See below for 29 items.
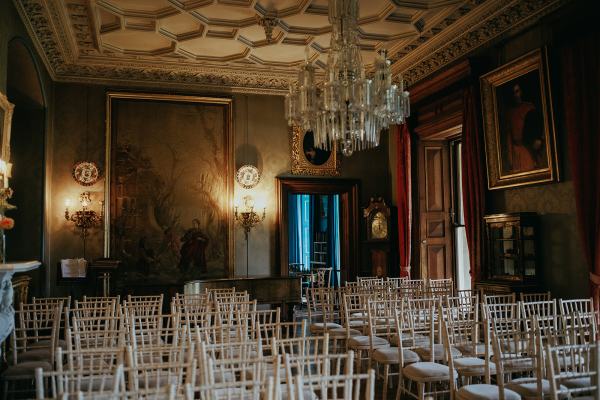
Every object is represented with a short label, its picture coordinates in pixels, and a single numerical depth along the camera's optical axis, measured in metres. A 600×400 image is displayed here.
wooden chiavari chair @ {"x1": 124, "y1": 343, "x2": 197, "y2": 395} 2.77
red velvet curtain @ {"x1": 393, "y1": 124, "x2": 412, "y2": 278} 10.30
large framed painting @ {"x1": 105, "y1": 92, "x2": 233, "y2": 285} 10.33
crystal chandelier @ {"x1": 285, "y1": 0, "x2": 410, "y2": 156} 5.85
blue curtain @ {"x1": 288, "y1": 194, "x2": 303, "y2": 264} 17.34
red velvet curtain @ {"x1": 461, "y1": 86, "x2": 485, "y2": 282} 8.27
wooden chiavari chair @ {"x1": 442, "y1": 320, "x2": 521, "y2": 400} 3.78
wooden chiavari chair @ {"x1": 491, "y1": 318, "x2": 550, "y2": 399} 3.47
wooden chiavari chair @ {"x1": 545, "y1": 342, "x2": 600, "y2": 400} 2.95
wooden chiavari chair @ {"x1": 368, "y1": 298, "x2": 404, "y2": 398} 5.30
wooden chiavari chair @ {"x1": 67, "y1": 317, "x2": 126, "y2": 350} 3.69
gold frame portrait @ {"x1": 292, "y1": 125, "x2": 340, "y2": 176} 11.36
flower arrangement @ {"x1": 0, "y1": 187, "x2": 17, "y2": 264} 5.17
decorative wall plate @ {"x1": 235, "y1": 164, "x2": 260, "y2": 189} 10.91
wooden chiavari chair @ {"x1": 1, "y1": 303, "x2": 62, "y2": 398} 4.74
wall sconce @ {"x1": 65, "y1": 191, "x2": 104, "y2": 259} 10.03
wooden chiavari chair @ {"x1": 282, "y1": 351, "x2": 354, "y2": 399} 2.35
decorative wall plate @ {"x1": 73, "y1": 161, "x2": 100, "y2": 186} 10.15
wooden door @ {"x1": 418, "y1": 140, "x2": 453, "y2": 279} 10.26
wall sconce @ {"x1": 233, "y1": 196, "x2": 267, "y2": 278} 10.77
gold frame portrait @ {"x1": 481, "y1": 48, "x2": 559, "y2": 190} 7.08
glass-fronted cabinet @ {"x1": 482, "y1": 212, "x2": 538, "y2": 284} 7.16
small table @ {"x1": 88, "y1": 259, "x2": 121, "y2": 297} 9.19
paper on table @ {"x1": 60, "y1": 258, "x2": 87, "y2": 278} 9.12
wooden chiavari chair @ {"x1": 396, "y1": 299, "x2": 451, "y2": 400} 4.59
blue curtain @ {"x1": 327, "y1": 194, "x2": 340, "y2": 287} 16.16
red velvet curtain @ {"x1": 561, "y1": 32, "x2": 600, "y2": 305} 6.21
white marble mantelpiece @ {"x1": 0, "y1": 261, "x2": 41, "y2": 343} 4.38
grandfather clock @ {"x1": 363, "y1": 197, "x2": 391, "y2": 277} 10.91
